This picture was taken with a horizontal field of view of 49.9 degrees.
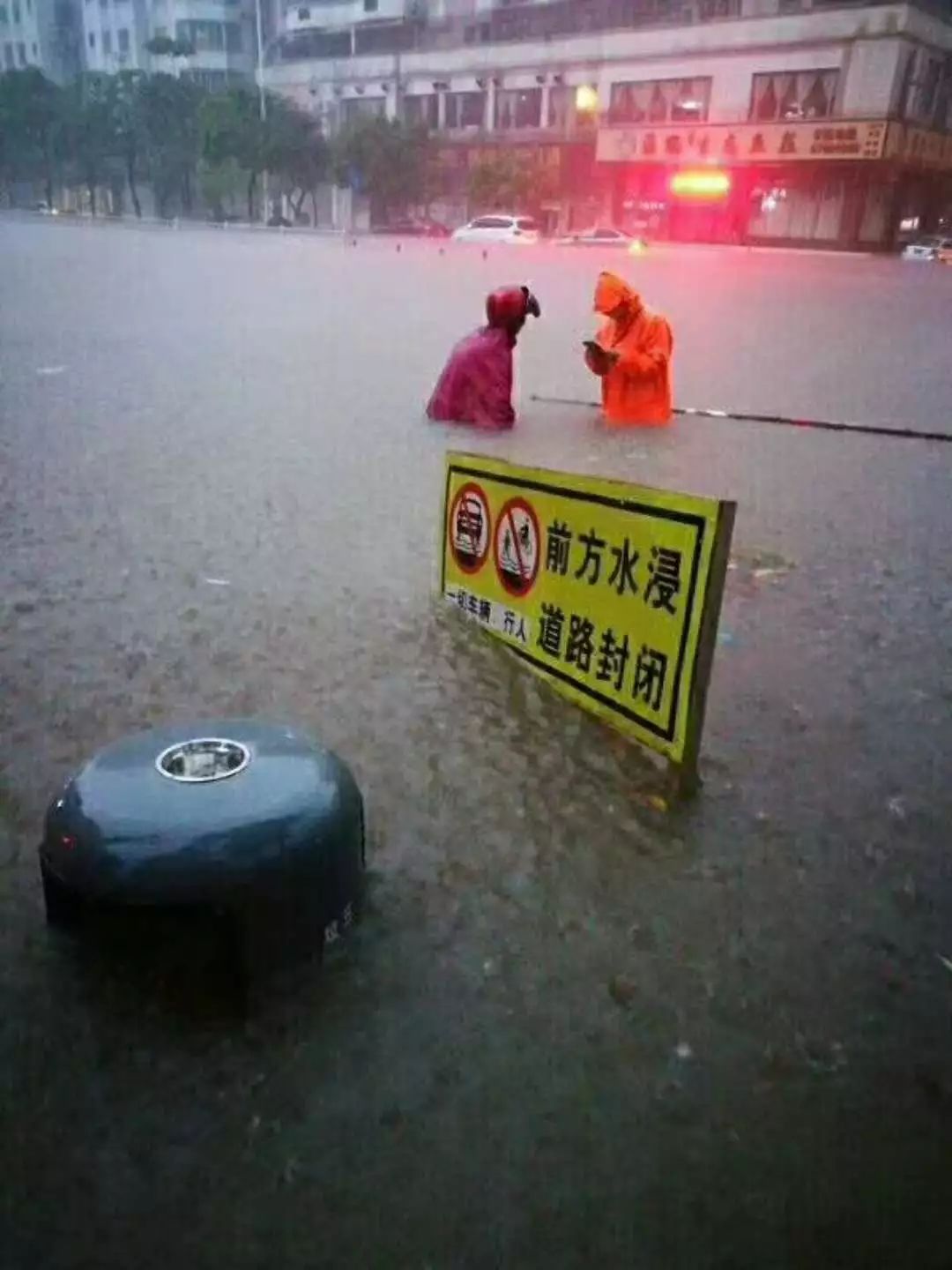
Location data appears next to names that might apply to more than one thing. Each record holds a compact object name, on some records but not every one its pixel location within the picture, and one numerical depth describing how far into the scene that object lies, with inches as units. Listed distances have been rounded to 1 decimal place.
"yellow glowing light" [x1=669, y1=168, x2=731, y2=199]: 1560.0
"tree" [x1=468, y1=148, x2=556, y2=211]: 1673.2
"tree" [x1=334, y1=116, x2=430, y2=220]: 1748.3
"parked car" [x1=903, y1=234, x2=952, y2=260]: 1273.4
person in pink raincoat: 235.5
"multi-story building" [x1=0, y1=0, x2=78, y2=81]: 2383.1
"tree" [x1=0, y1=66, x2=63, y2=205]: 2102.6
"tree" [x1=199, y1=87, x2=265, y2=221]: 1831.9
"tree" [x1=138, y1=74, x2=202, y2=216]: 1998.0
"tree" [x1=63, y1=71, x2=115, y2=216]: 2073.1
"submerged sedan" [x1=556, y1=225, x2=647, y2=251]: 1386.6
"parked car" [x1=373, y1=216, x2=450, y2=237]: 1788.9
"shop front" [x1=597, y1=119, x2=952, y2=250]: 1429.6
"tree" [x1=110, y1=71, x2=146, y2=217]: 2038.6
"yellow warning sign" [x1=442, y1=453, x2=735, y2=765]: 80.2
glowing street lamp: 1723.7
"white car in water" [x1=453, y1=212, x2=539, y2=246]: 1443.2
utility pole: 1875.4
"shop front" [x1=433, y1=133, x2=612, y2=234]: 1685.5
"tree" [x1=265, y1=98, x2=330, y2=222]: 1865.2
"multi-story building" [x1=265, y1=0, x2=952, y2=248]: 1416.1
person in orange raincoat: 246.7
